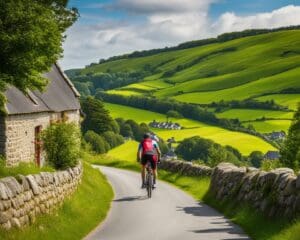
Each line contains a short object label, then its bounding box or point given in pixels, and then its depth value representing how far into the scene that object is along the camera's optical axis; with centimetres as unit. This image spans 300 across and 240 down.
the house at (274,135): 13262
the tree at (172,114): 17250
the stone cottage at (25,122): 3095
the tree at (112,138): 11574
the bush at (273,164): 3841
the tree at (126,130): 14638
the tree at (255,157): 12112
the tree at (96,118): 12162
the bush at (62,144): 2241
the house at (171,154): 12525
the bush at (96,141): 10488
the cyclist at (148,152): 2475
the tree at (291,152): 5003
